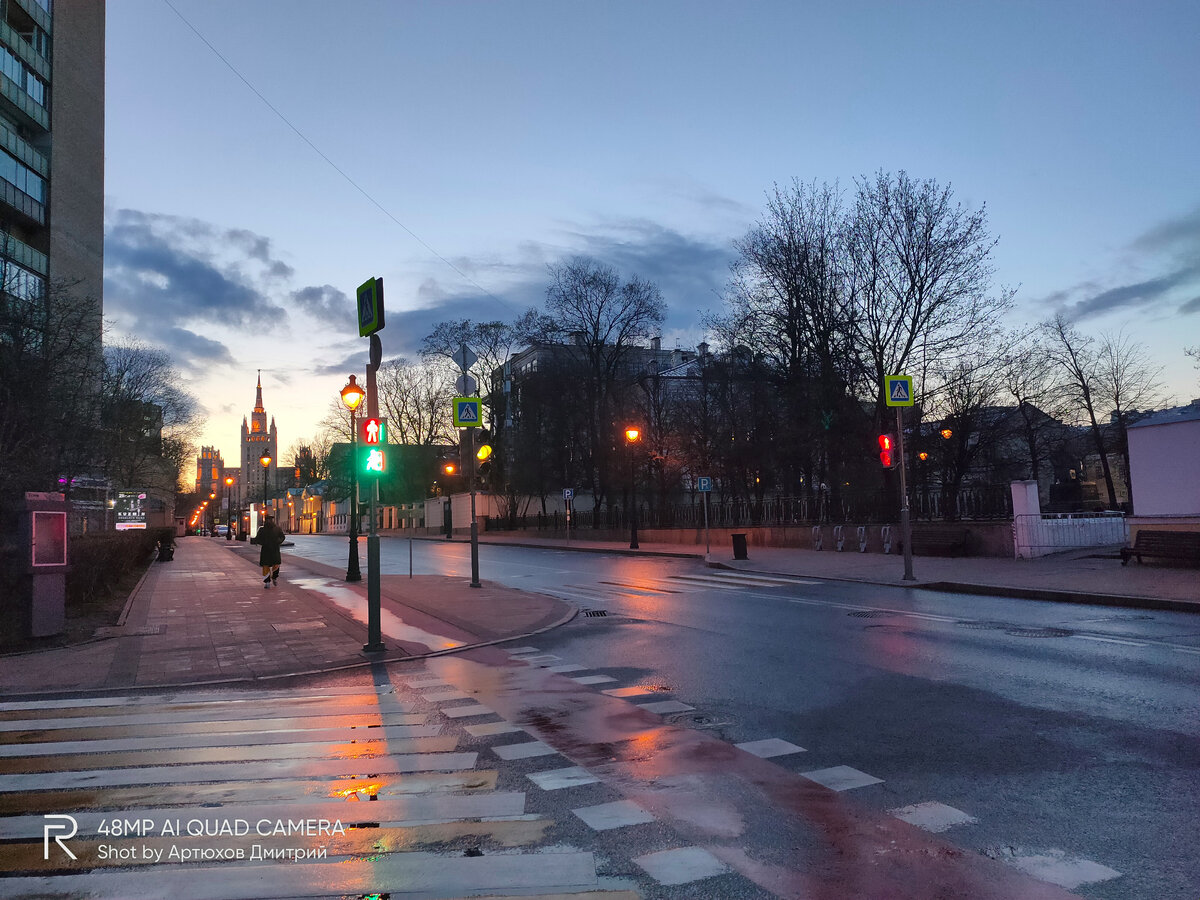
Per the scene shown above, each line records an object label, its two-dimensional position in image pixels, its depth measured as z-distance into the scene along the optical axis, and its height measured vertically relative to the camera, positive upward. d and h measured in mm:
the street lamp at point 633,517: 37031 -796
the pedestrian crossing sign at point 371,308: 11062 +2756
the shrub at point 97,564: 15328 -990
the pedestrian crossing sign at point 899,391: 19344 +2351
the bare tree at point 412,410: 70750 +8790
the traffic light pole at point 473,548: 19578 -1031
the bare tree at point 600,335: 52969 +10961
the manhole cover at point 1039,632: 11047 -2030
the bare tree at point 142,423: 42656 +6648
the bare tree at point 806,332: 33688 +7014
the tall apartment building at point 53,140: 47156 +24244
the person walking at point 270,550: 22141 -1002
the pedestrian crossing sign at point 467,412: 18750 +2169
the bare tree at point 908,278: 31328 +8333
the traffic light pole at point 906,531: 19062 -968
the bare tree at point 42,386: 19844 +3825
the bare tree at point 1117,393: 48656 +5382
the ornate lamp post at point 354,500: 20242 +297
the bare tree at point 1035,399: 31562 +4093
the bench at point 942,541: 24641 -1609
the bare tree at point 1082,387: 47750 +5685
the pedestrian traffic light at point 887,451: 20359 +1012
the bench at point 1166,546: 17969 -1483
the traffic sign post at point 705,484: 29906 +490
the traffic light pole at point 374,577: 10828 -906
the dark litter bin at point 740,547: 28203 -1762
